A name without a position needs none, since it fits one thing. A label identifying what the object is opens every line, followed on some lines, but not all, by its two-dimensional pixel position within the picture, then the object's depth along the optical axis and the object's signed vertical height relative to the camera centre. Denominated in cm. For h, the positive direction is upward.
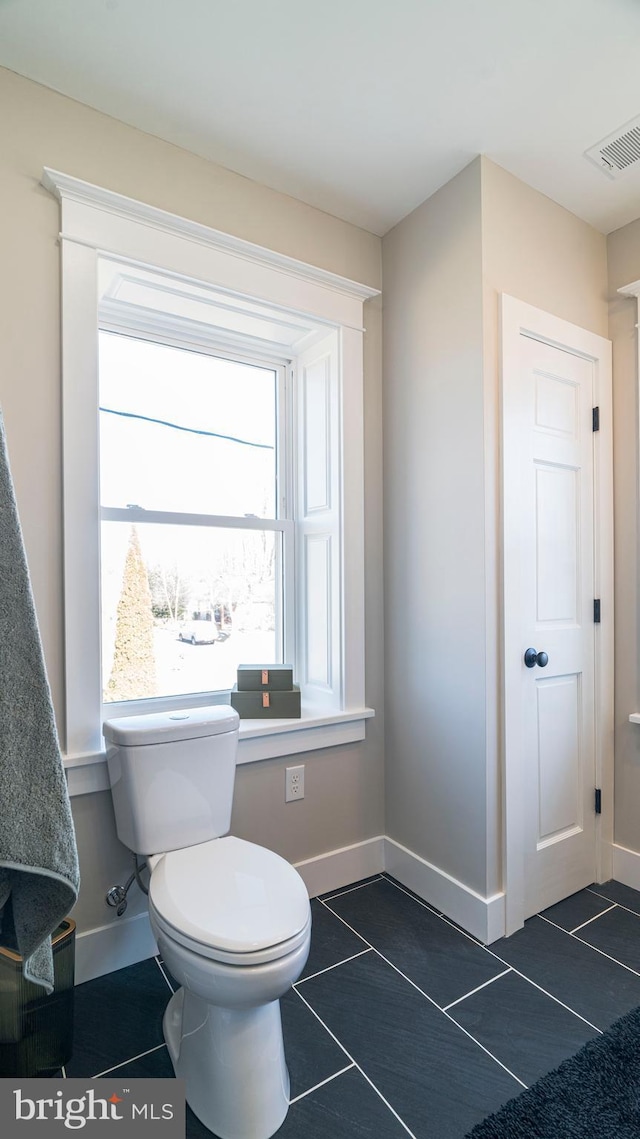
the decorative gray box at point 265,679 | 200 -39
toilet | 114 -76
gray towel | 69 -26
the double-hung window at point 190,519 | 194 +20
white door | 186 -12
